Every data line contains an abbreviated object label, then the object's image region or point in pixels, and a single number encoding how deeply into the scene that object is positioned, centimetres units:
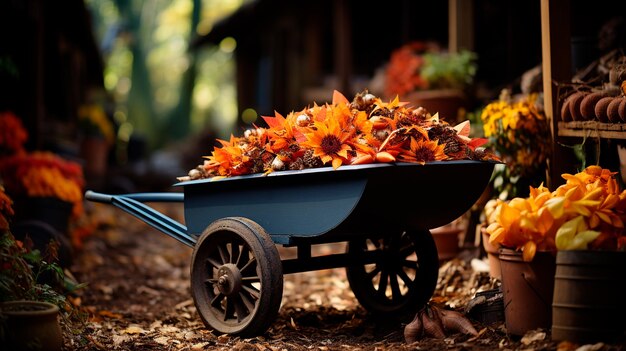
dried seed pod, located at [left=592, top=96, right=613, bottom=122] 443
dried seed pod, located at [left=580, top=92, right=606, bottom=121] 457
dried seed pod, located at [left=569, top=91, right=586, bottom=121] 470
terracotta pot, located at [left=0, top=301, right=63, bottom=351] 331
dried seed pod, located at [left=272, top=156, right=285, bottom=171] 410
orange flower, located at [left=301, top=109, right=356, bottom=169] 389
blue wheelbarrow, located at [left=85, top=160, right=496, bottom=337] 385
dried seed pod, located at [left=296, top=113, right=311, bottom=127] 421
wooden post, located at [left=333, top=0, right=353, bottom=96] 964
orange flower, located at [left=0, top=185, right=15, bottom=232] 398
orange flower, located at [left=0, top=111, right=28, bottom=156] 783
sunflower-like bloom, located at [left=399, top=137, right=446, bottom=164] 383
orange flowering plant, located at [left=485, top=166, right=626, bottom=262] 340
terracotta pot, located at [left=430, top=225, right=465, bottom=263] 599
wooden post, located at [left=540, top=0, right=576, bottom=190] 491
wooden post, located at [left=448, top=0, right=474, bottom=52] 749
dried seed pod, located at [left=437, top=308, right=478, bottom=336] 394
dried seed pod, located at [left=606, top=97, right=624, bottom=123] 431
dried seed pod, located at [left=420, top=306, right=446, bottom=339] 395
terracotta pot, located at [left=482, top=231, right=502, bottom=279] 487
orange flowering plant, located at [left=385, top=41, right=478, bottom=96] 734
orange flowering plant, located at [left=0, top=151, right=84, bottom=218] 701
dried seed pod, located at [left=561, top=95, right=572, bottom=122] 481
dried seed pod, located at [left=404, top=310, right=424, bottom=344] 401
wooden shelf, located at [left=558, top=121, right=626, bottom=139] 439
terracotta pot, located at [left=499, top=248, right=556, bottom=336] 356
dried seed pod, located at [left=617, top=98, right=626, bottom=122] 423
